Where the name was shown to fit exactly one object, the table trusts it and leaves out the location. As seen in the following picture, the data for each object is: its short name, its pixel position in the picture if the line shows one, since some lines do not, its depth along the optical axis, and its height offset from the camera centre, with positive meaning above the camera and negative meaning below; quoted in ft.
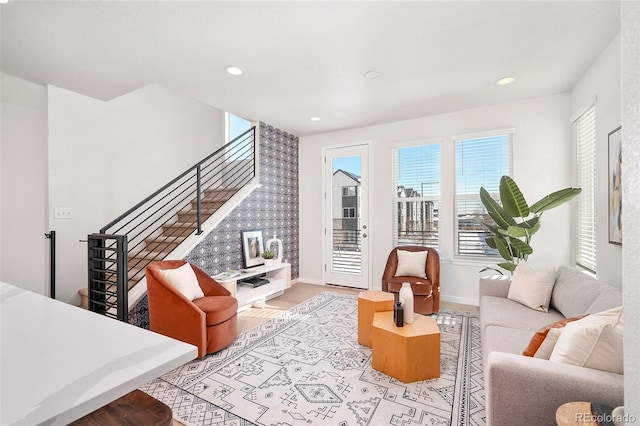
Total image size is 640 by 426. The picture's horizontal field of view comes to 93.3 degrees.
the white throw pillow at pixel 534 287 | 8.41 -2.18
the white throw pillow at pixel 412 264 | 12.68 -2.20
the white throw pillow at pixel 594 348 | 4.10 -1.92
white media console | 11.73 -3.19
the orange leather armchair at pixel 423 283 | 11.49 -2.78
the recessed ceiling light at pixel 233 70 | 9.38 +4.53
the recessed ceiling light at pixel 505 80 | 10.24 +4.54
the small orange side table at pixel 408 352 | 7.05 -3.33
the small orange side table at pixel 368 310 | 9.04 -2.95
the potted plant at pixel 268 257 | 14.11 -2.06
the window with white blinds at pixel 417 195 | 14.33 +0.86
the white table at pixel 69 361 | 1.82 -1.12
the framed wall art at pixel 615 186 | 7.38 +0.64
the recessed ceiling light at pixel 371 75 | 9.73 +4.52
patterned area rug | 6.01 -4.03
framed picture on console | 13.70 -1.60
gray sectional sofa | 3.86 -2.34
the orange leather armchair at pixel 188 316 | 8.15 -2.88
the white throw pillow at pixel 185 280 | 8.99 -2.04
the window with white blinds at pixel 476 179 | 12.88 +1.46
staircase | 12.34 -0.75
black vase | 7.55 -2.62
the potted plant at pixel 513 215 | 9.62 -0.10
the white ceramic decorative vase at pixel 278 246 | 14.56 -1.69
